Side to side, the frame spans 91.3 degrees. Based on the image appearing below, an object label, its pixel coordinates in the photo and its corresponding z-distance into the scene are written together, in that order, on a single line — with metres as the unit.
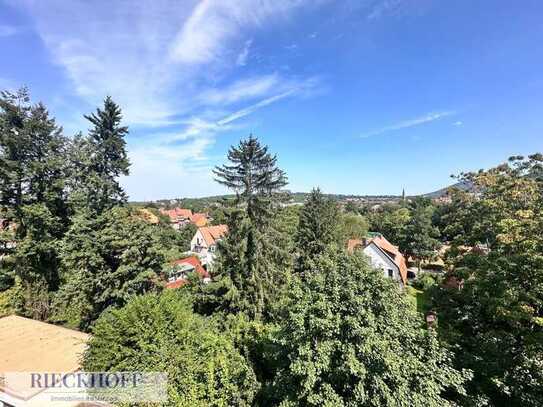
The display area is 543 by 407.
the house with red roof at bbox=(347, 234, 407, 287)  26.30
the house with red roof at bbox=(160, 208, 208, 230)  68.98
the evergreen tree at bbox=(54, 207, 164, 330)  12.77
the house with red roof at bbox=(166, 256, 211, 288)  27.57
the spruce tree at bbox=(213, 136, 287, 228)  13.62
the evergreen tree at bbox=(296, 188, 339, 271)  22.20
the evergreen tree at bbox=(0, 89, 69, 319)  15.58
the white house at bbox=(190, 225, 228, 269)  38.91
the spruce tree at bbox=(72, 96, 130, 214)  16.22
